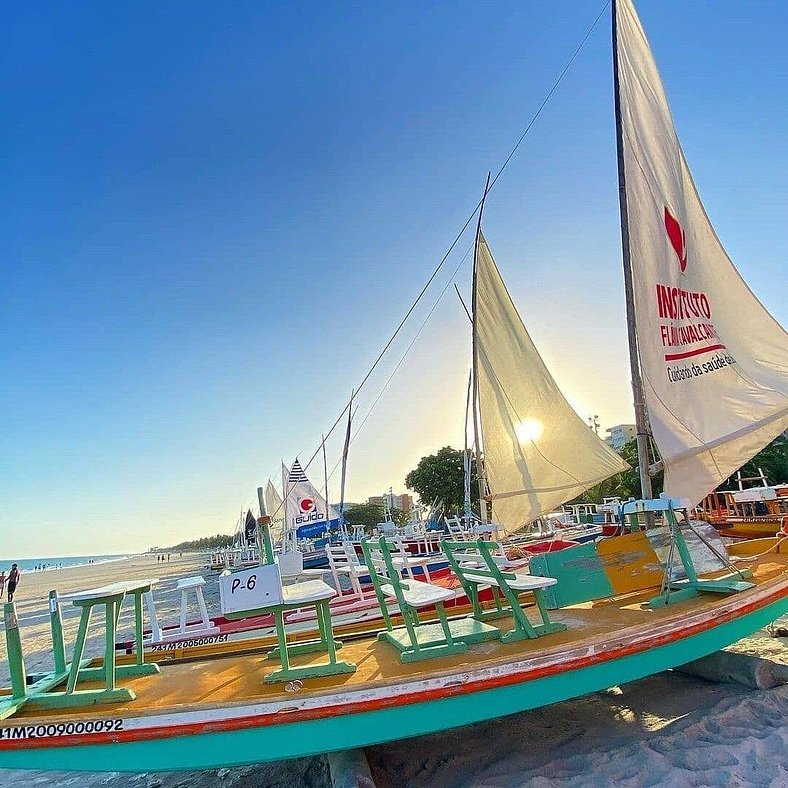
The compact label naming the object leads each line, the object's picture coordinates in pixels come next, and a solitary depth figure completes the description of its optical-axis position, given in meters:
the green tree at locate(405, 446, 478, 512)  47.62
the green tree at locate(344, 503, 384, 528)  69.16
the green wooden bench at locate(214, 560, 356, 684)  3.90
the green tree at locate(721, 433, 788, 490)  29.22
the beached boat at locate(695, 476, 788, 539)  9.13
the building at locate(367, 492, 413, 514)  68.18
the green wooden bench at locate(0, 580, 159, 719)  3.71
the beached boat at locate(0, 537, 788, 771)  3.51
